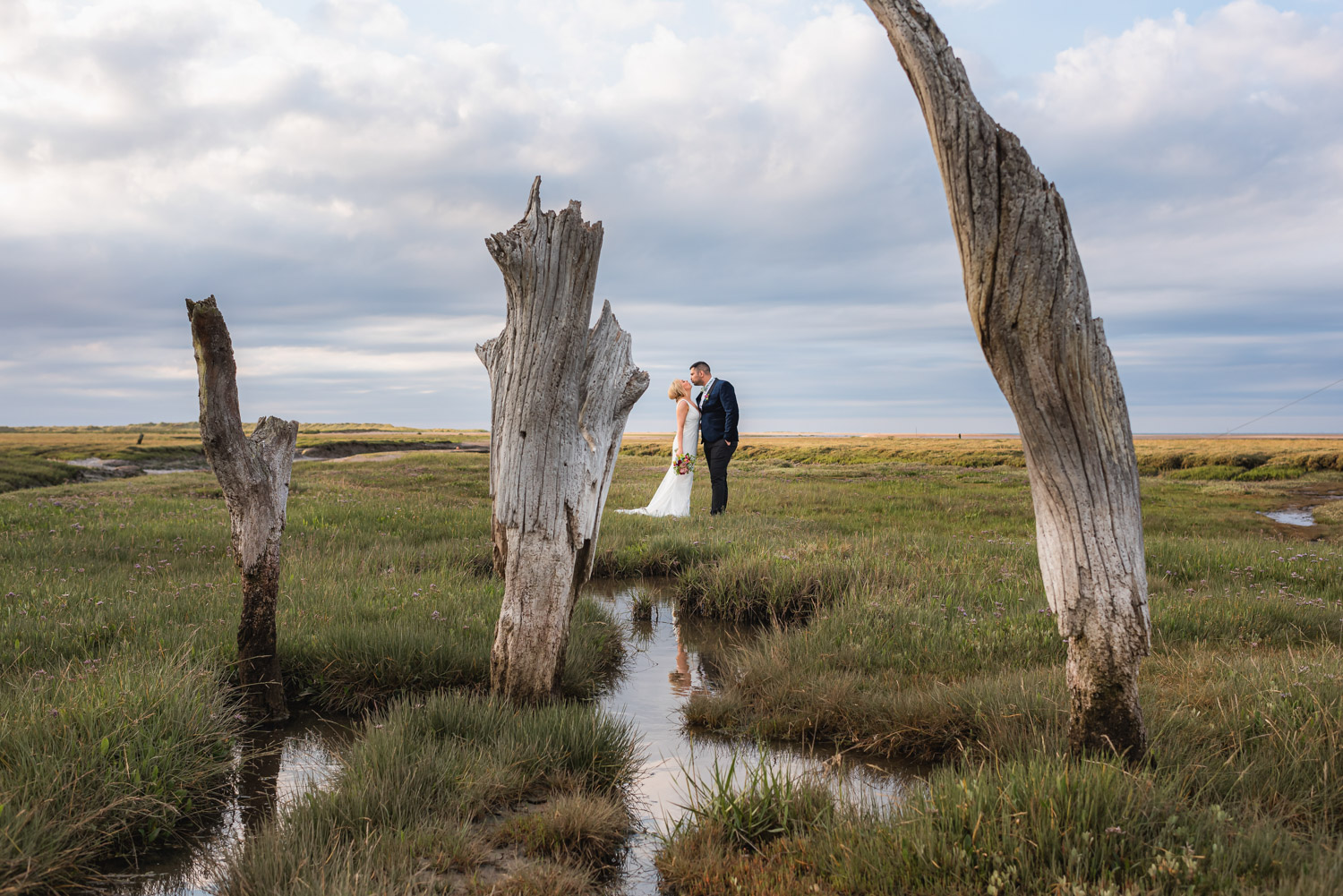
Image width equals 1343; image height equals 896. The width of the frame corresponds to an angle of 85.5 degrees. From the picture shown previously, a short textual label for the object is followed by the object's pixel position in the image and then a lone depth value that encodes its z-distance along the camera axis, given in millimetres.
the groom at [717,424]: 15930
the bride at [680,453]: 17188
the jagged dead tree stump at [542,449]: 4949
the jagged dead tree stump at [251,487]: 5141
